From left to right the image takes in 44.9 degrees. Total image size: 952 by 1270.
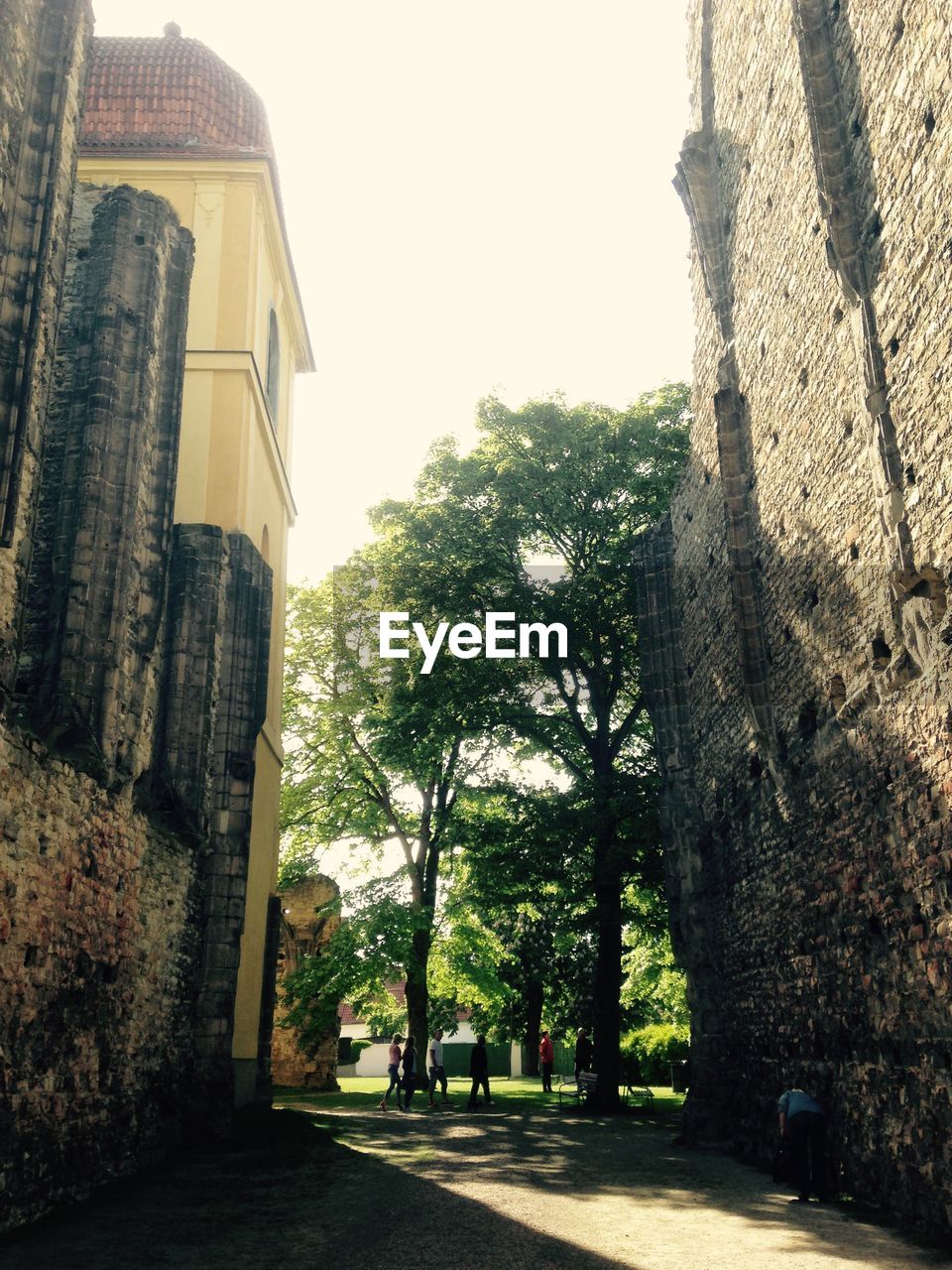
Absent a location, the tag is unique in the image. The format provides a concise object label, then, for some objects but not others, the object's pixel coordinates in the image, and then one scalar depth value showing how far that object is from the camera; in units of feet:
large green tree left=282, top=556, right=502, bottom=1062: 69.87
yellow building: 60.39
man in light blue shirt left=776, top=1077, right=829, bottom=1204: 29.84
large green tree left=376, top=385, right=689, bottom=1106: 69.56
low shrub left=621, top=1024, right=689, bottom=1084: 97.25
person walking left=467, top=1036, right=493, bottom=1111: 64.49
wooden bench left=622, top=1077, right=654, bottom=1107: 65.82
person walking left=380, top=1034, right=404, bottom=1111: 61.41
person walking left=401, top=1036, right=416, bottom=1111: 62.39
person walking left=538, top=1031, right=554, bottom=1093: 85.95
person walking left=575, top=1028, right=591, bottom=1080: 76.18
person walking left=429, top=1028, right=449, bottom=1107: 67.10
